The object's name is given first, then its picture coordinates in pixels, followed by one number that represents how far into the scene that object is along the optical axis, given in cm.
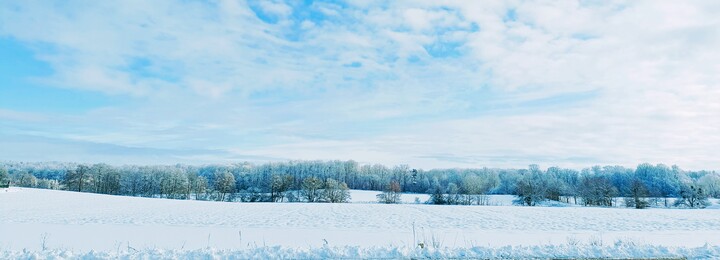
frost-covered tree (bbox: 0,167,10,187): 4523
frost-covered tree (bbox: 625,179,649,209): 5822
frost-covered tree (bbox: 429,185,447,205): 6389
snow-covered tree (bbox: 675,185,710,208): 6469
